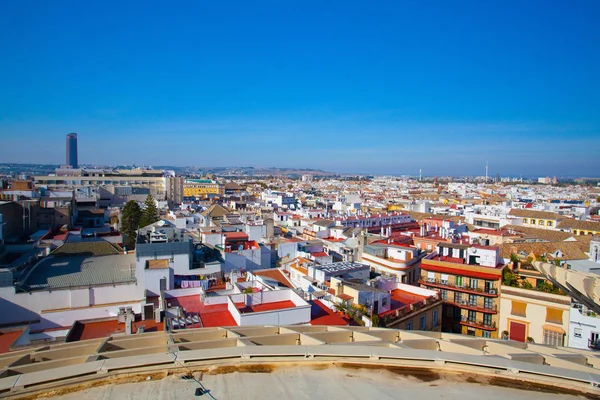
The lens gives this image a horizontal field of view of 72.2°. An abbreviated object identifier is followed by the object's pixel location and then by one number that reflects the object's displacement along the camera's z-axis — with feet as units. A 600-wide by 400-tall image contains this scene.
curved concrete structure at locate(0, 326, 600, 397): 21.68
